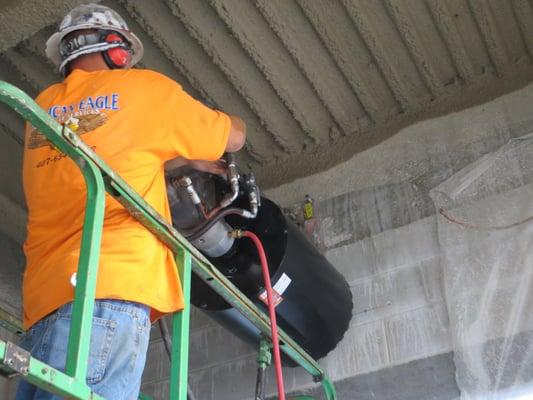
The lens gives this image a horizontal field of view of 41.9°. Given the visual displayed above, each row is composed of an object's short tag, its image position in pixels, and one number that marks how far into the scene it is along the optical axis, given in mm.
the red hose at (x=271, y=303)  1955
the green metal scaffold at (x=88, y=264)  1153
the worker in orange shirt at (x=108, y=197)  1447
